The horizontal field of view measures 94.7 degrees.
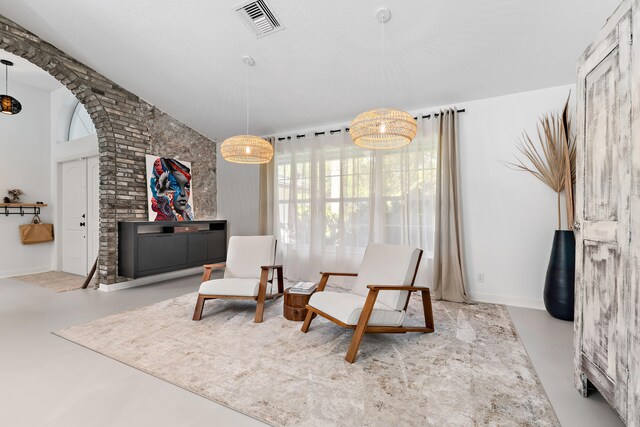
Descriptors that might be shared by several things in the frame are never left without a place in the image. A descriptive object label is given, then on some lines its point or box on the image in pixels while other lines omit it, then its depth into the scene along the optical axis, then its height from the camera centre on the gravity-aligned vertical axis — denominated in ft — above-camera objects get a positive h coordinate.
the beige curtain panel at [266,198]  16.53 +0.79
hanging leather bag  16.70 -1.11
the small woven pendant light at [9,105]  12.23 +4.53
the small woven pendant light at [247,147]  10.46 +2.35
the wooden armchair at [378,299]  7.39 -2.50
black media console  13.56 -1.71
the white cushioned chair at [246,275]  9.87 -2.42
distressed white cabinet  4.39 -0.09
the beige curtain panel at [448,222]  11.93 -0.43
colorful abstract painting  15.24 +1.26
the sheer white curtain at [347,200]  12.80 +0.58
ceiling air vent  8.79 +6.08
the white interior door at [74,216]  16.79 -0.19
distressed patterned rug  5.33 -3.61
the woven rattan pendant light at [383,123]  7.77 +2.40
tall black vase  9.68 -2.17
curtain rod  12.30 +4.13
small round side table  9.75 -3.13
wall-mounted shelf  16.08 +0.28
